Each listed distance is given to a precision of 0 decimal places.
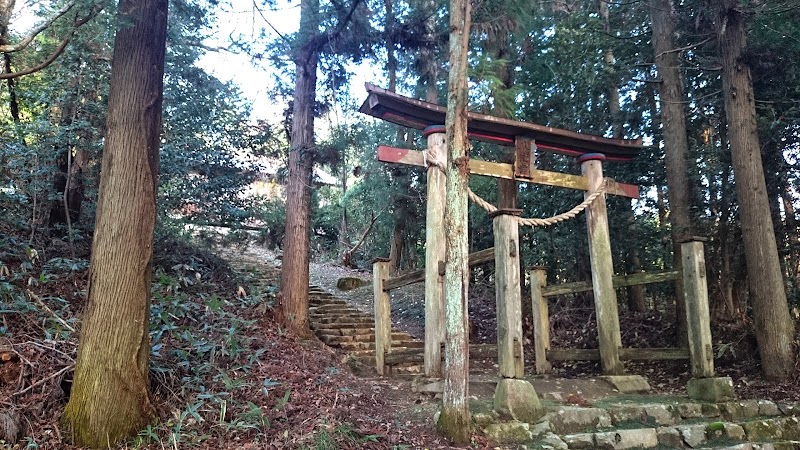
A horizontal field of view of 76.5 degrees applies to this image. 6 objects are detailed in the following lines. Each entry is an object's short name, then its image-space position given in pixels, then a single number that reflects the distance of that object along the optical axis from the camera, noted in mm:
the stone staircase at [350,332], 7965
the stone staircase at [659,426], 4406
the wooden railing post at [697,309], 5609
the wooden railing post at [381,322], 7254
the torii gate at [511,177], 5219
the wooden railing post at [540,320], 6895
